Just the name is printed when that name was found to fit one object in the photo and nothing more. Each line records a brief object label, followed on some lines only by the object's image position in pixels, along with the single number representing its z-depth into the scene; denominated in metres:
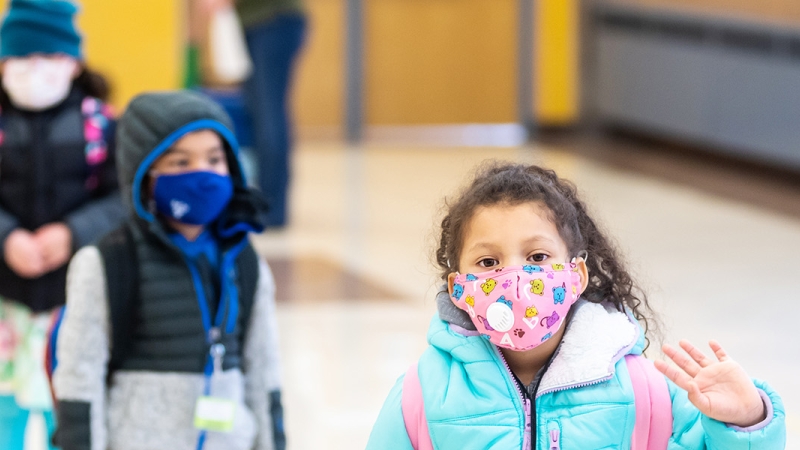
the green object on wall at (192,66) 17.08
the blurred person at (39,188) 6.51
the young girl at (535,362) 3.54
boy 5.11
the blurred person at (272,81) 14.98
